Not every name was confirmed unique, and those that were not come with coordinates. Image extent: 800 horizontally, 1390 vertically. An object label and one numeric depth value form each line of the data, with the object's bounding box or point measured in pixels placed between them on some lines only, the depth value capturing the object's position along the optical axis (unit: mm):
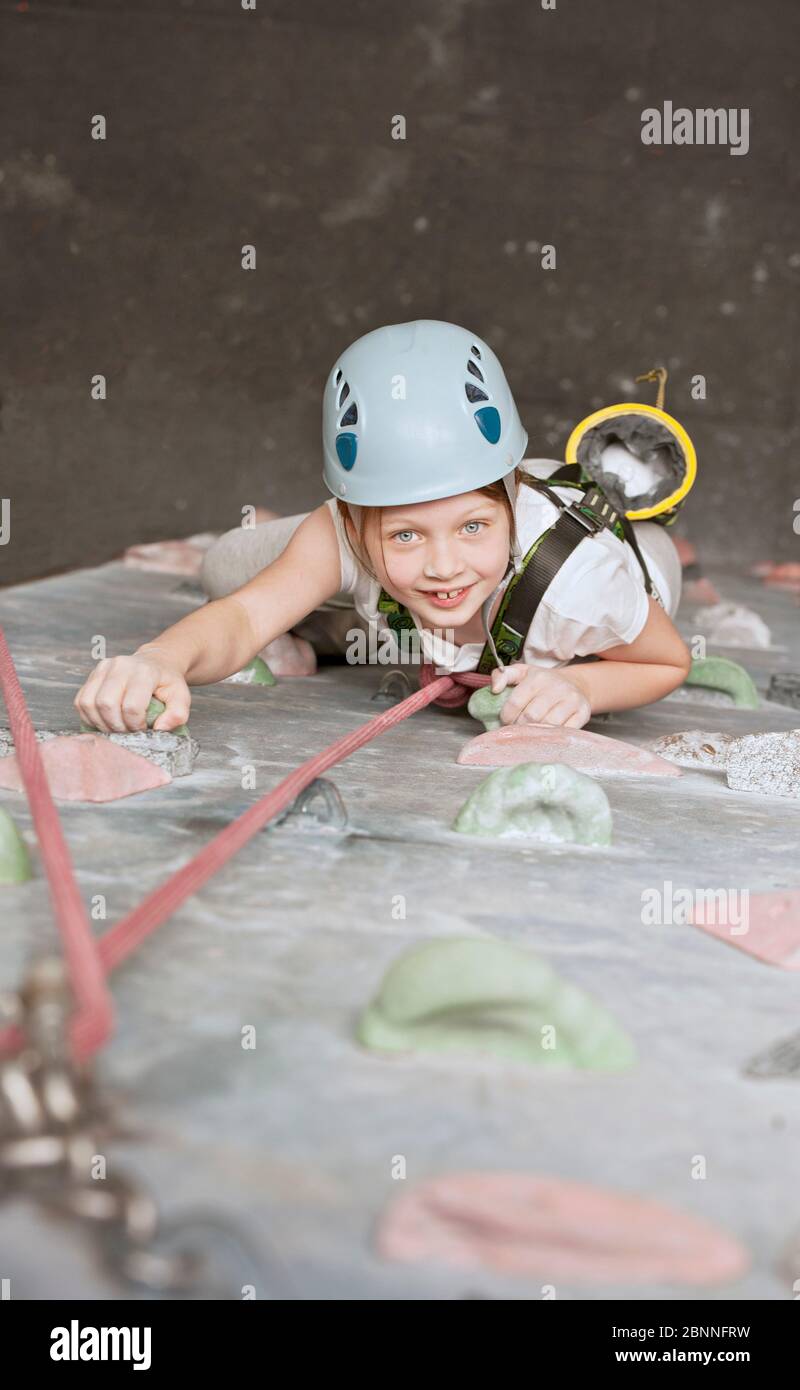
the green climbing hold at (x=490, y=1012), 986
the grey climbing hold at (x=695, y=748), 2131
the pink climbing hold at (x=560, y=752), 1940
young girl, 1889
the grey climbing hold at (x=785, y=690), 2844
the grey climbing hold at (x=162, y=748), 1739
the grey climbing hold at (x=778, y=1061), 1015
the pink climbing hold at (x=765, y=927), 1243
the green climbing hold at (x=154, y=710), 1760
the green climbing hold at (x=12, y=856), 1283
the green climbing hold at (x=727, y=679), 2775
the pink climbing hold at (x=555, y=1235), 786
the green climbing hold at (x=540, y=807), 1556
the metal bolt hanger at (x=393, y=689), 2485
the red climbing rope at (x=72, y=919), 877
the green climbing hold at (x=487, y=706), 2117
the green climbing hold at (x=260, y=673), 2525
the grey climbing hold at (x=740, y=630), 3723
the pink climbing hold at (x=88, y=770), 1618
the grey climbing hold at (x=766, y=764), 1959
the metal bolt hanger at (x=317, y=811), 1546
